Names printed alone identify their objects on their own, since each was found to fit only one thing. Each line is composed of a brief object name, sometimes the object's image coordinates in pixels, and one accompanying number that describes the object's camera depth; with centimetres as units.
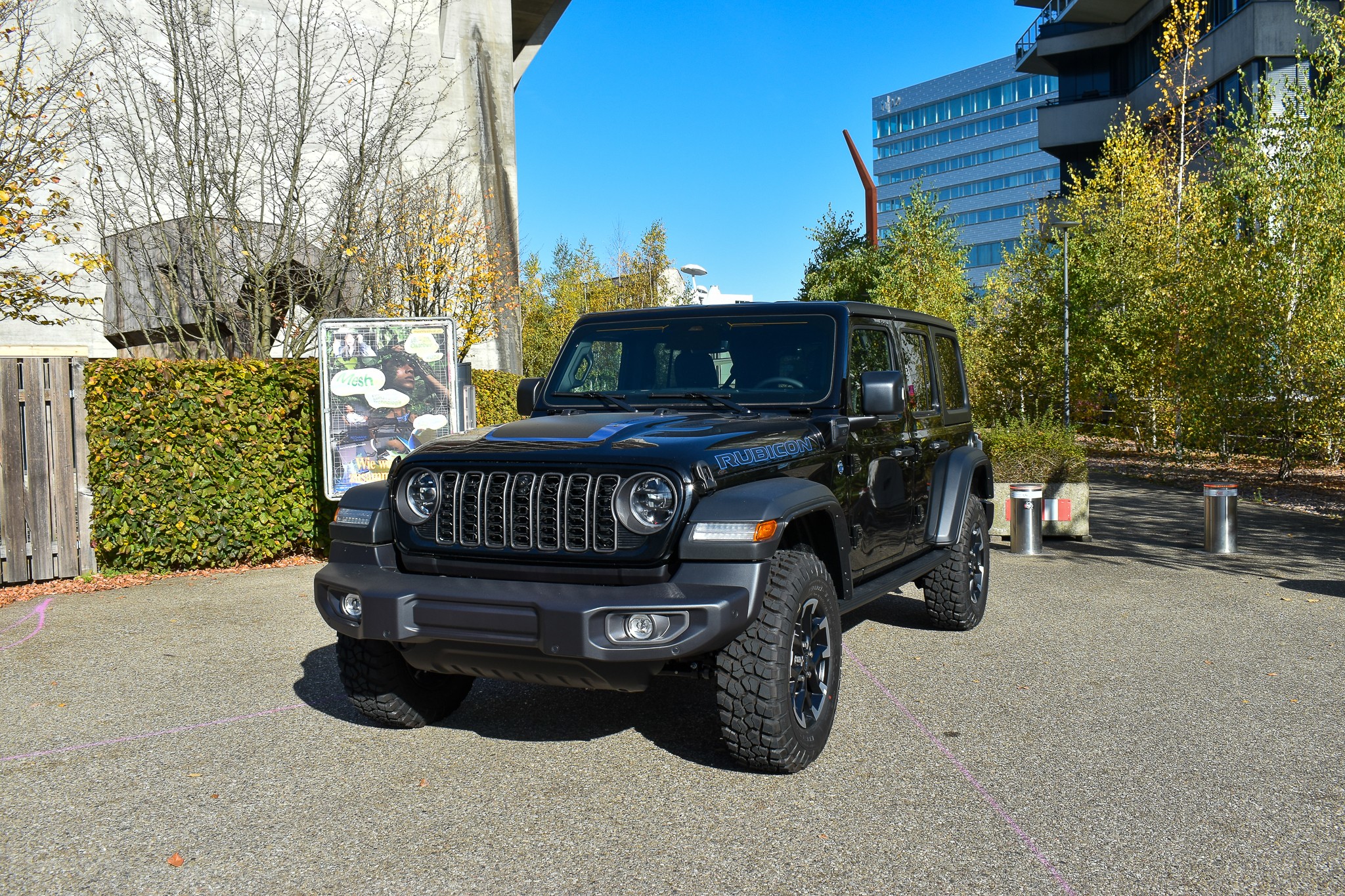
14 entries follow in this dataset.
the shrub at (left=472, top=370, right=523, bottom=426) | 1335
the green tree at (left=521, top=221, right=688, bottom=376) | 3953
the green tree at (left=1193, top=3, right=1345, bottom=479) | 1612
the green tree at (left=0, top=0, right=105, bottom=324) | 880
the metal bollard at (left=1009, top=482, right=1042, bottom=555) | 1079
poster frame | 945
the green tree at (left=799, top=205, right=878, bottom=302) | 3281
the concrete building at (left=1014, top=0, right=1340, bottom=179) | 4470
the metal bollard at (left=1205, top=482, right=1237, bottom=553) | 1062
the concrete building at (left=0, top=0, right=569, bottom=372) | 2055
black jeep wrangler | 403
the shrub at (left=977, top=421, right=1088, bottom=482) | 1188
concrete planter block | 1170
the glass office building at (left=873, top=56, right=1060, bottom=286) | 9844
